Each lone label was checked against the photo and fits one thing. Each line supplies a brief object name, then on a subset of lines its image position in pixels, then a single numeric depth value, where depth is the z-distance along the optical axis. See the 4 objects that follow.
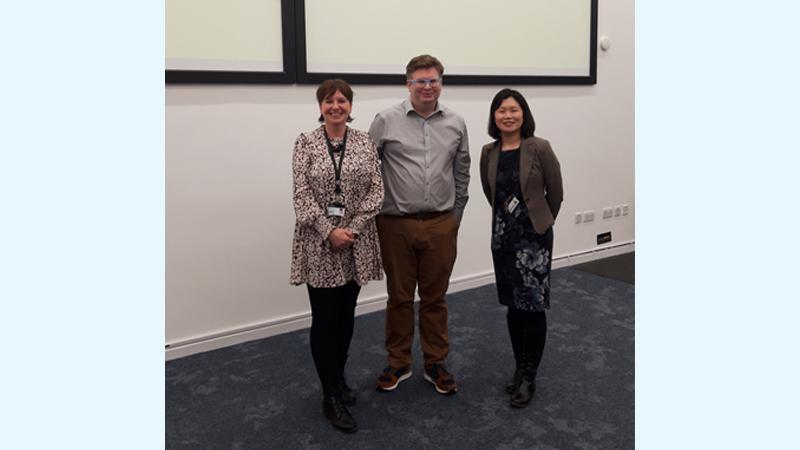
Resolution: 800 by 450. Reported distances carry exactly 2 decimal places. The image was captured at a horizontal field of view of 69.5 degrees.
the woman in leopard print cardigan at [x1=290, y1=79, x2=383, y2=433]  2.31
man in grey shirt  2.60
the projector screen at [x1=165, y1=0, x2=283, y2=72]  3.06
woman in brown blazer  2.47
